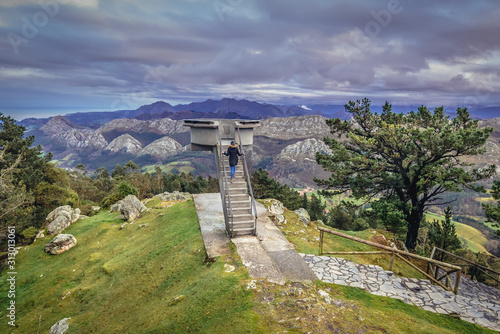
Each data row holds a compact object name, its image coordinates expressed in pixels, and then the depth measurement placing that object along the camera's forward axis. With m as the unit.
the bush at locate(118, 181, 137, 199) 21.38
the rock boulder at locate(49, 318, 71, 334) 8.29
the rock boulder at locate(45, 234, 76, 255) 14.38
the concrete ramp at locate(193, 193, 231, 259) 10.50
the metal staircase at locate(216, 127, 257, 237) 11.59
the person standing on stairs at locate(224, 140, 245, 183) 13.05
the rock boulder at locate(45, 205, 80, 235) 17.03
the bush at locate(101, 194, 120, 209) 21.67
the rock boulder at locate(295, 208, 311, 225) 16.39
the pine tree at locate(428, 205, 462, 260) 18.60
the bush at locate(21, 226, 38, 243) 17.06
